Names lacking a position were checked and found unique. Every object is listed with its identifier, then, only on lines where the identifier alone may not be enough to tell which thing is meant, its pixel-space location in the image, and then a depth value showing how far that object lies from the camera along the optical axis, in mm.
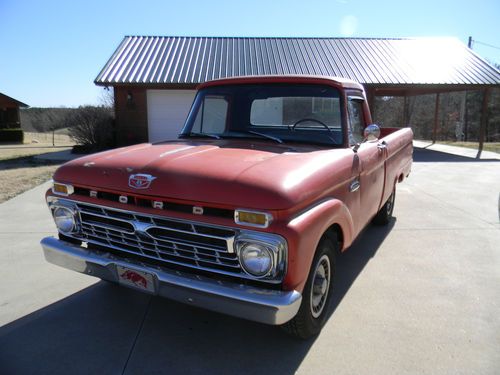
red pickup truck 2244
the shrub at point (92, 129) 15148
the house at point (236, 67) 14445
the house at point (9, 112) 27344
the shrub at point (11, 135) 25438
